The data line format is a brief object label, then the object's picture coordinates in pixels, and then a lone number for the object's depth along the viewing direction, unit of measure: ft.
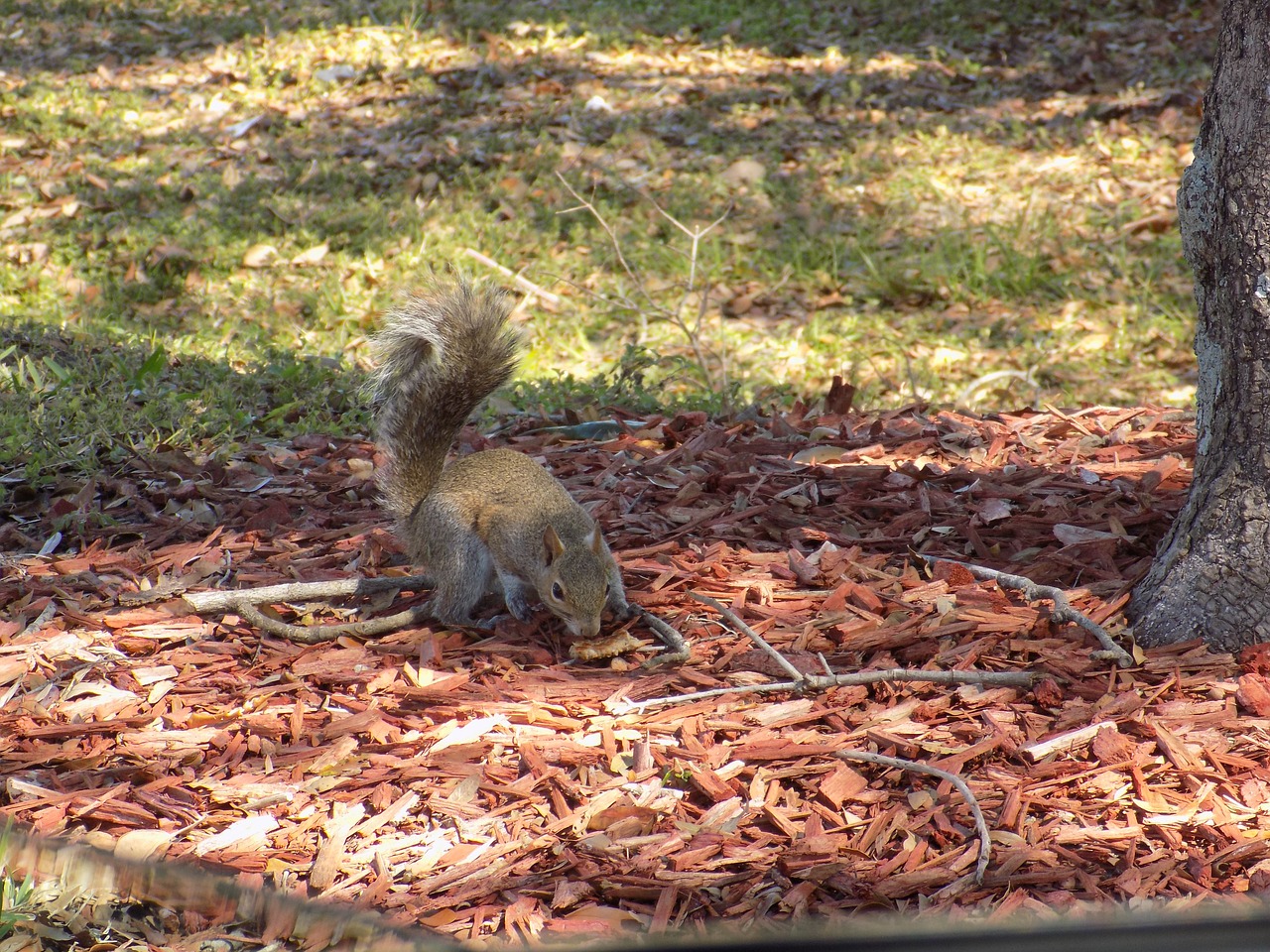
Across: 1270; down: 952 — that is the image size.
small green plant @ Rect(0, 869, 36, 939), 12.57
